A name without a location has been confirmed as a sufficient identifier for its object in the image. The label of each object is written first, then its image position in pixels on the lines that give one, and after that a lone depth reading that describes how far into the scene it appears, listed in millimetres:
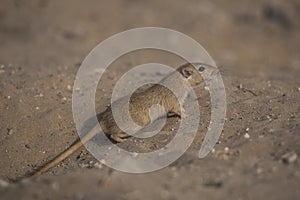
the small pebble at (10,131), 11414
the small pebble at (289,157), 7965
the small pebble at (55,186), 7557
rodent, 10102
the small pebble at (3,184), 7829
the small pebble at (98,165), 8826
